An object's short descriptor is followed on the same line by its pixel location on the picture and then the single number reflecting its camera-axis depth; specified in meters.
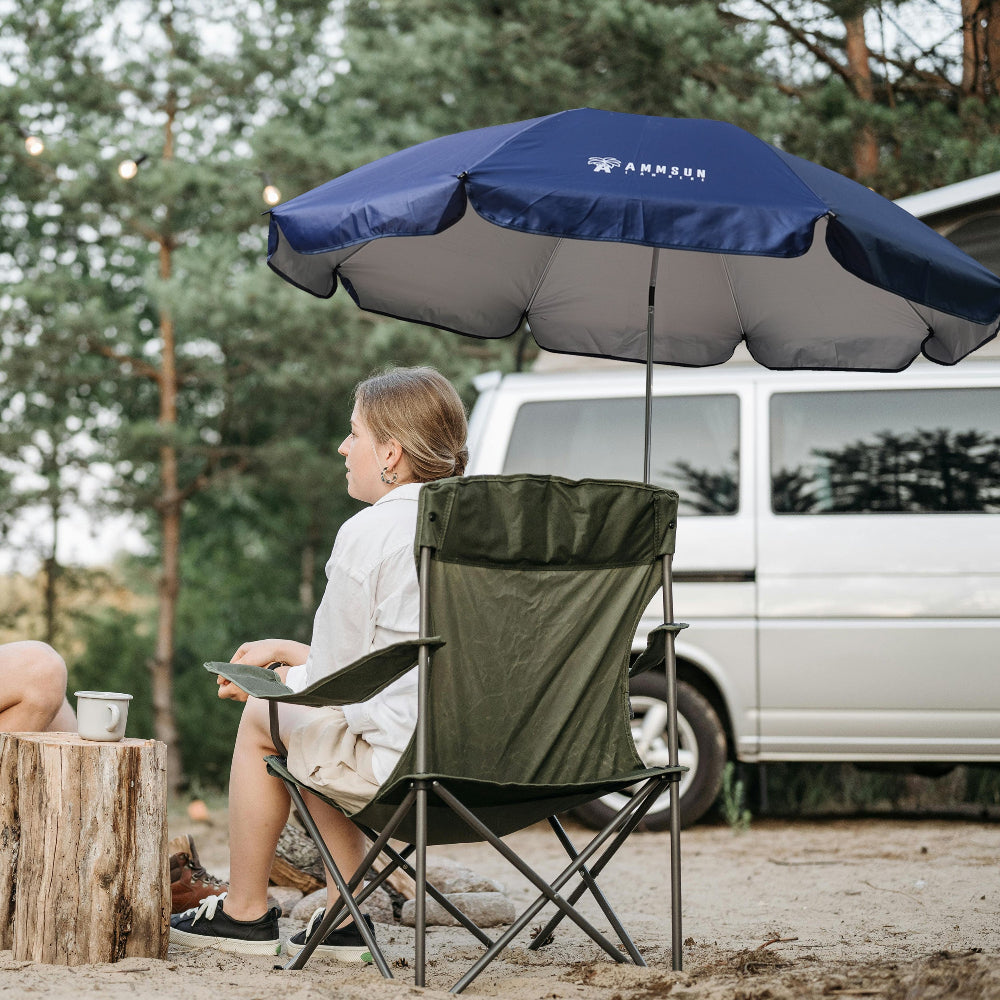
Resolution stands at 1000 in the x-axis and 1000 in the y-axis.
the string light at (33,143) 8.21
